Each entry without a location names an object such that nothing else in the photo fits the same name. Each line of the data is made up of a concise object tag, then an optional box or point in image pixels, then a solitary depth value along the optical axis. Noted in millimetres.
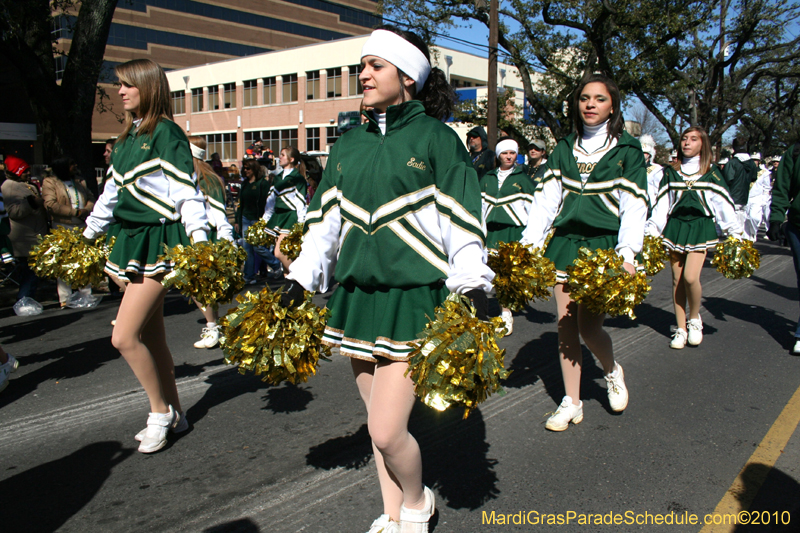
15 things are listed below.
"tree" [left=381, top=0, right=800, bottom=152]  19453
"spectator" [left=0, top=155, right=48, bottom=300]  7648
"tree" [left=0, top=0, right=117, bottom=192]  10734
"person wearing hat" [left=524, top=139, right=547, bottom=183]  8196
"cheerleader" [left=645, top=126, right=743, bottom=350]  5902
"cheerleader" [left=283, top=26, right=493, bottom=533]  2270
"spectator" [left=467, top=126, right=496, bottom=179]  7137
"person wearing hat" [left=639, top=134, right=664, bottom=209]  8609
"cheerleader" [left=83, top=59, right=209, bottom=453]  3404
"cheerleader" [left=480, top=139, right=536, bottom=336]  6590
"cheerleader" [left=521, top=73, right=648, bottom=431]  3561
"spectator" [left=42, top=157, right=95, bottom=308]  8039
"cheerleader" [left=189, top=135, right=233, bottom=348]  3977
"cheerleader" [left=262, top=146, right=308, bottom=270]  8250
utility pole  17777
